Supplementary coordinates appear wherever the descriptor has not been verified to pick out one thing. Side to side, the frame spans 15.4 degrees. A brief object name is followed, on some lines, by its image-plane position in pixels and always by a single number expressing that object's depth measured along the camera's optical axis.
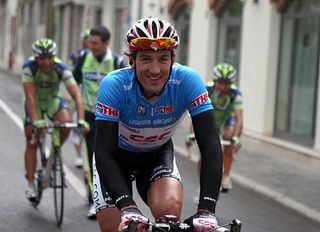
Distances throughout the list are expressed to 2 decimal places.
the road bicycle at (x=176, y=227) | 5.67
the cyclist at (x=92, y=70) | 13.03
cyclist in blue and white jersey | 6.37
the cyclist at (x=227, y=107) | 13.87
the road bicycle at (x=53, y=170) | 12.23
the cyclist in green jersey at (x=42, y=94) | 12.50
